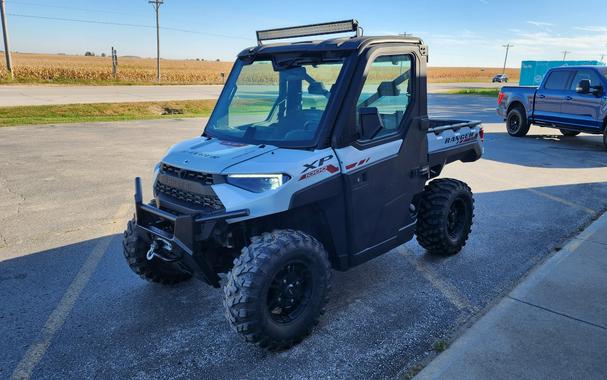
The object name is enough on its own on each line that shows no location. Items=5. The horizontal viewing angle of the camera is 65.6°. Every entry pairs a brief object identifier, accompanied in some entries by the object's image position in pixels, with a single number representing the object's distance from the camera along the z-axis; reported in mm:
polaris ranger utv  3223
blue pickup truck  12078
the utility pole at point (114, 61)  36988
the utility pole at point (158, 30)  43688
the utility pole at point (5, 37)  33219
